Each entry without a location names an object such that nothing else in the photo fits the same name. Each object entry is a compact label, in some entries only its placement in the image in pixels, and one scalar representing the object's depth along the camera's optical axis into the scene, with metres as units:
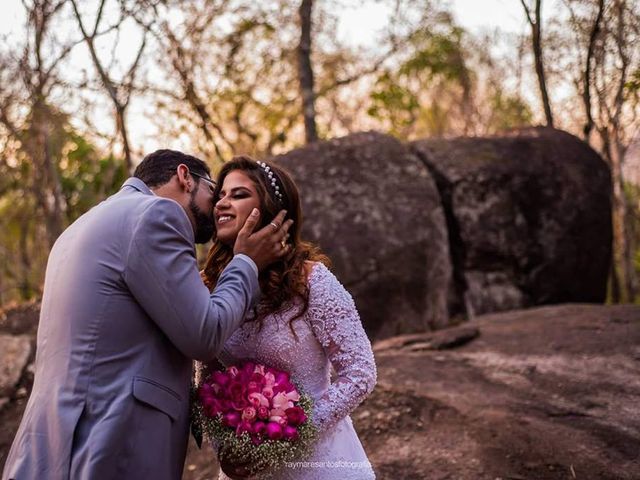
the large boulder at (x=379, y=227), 8.19
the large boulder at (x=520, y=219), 9.66
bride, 2.81
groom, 2.35
